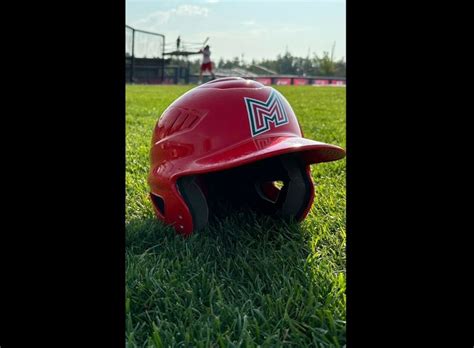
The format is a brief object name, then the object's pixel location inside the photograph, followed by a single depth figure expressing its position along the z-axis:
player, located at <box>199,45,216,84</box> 17.19
